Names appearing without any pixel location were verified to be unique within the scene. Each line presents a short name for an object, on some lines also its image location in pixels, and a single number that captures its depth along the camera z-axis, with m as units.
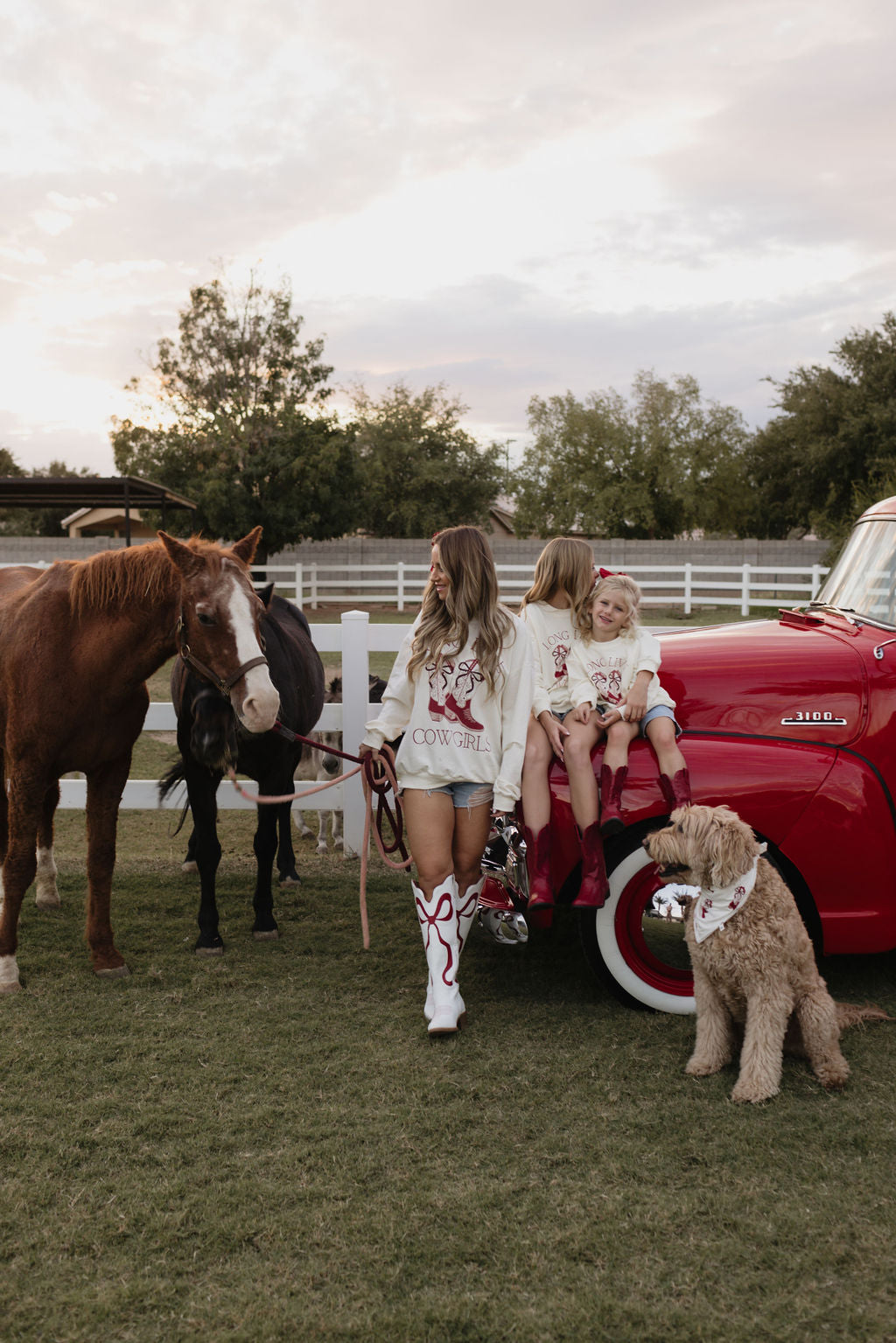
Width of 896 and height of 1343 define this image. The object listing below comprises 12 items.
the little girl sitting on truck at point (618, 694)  3.52
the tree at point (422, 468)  44.88
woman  3.66
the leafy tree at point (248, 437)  28.58
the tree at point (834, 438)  30.50
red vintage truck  3.52
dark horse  4.22
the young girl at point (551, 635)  3.66
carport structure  18.30
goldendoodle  3.07
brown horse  4.00
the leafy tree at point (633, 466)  48.56
